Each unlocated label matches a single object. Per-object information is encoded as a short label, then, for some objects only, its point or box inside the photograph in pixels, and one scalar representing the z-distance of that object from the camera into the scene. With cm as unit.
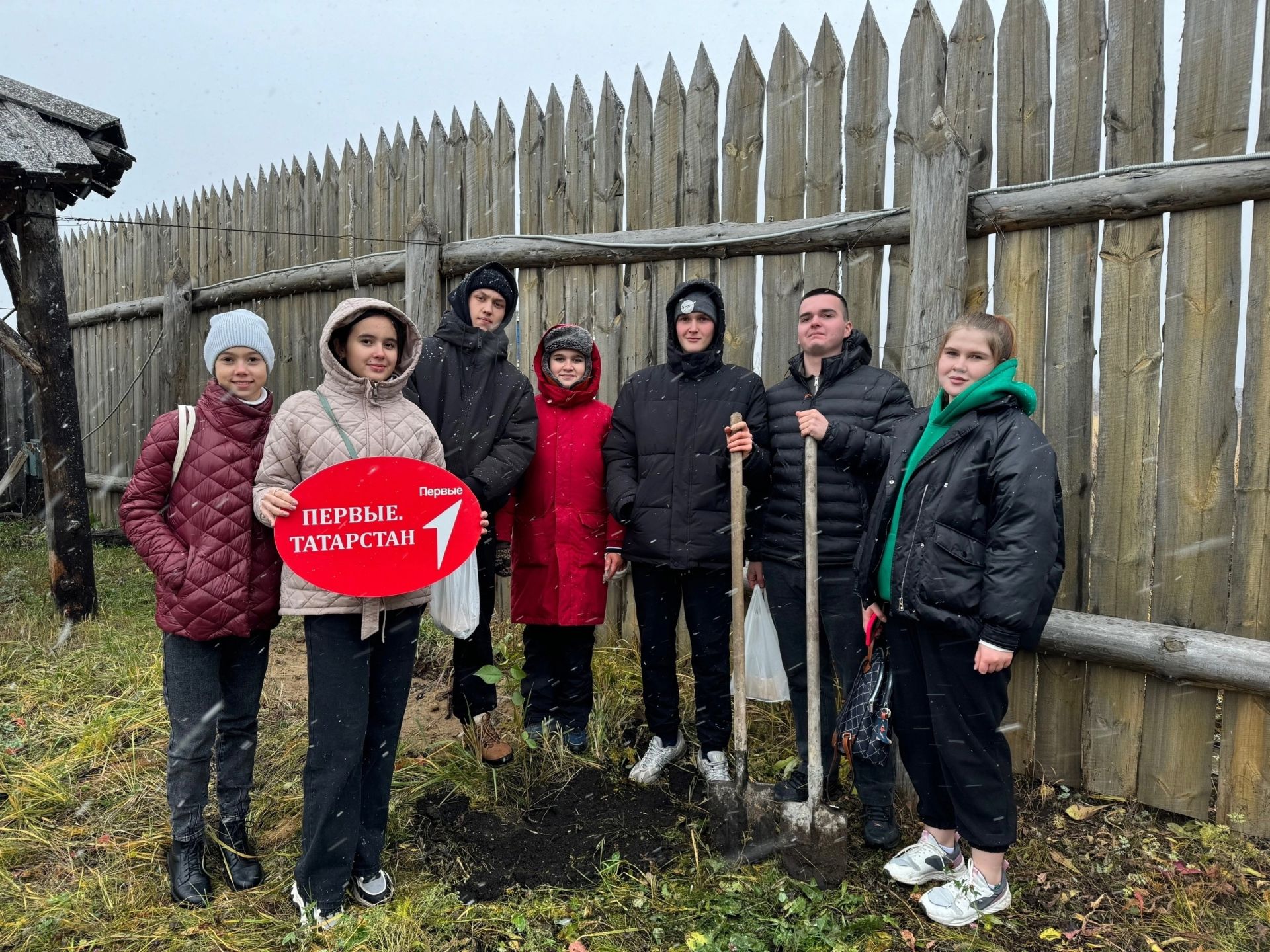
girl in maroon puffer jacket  260
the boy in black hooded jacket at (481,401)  355
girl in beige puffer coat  251
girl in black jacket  252
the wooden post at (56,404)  554
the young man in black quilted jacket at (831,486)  316
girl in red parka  365
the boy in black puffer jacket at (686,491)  342
